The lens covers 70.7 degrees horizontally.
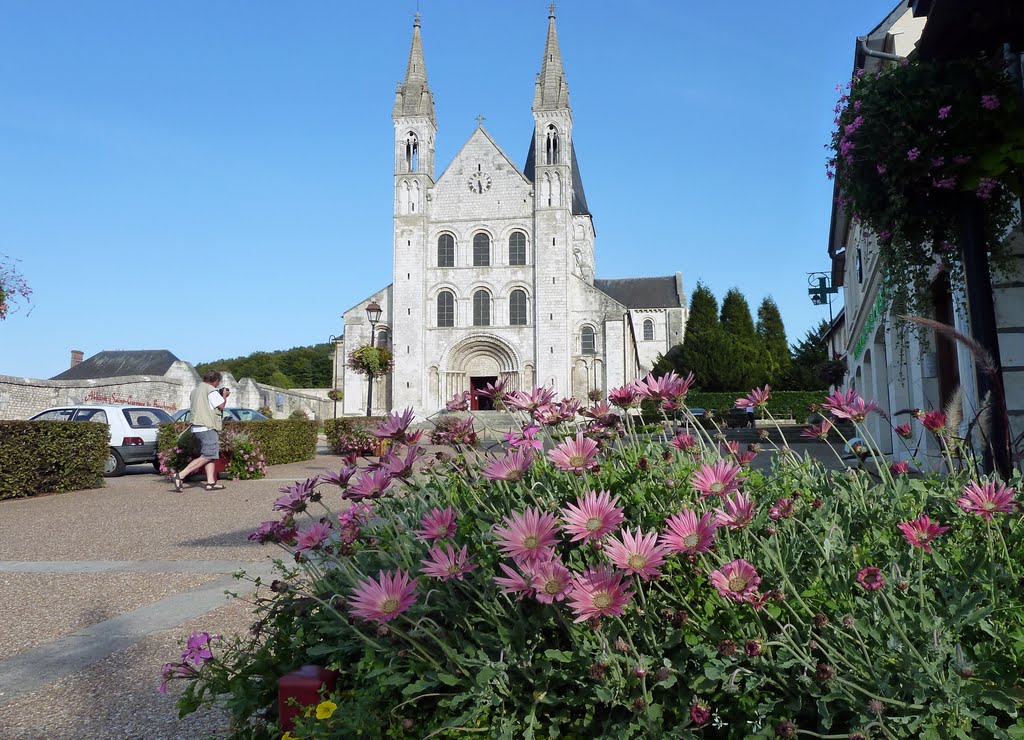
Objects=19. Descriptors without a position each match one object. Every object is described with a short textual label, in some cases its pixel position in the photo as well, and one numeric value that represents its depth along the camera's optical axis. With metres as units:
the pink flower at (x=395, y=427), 2.12
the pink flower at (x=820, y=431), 2.43
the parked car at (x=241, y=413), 21.38
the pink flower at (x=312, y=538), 2.04
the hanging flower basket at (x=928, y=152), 4.53
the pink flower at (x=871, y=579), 1.44
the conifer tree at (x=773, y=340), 49.44
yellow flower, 1.74
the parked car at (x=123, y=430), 14.41
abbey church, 38.50
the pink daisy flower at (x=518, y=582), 1.45
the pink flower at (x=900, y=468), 2.31
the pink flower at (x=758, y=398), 2.37
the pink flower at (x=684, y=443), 2.26
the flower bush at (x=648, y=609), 1.49
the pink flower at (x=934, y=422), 2.13
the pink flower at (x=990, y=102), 4.41
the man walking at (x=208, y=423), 10.68
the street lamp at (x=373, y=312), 22.83
